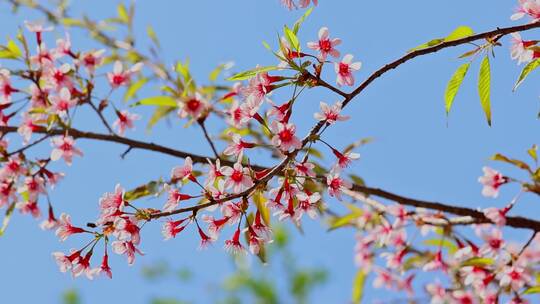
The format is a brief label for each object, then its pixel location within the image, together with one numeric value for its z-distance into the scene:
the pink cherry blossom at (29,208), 1.81
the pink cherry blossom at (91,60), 1.80
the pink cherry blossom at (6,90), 1.78
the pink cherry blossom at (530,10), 1.54
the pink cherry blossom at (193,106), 1.64
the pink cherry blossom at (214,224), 1.54
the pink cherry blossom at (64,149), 1.74
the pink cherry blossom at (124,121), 1.85
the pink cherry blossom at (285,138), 1.47
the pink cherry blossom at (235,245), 1.55
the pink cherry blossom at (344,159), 1.53
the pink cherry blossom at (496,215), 1.75
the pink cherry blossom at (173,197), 1.53
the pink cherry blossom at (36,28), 1.78
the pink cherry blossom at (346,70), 1.53
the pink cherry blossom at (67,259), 1.55
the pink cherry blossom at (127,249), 1.52
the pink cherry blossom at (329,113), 1.49
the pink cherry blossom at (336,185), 1.53
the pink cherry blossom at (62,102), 1.71
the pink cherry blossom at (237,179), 1.50
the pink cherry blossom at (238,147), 1.52
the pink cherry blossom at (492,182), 1.79
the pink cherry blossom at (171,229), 1.53
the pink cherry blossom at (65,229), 1.58
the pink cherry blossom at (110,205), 1.51
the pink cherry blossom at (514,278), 1.76
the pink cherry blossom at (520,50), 1.57
